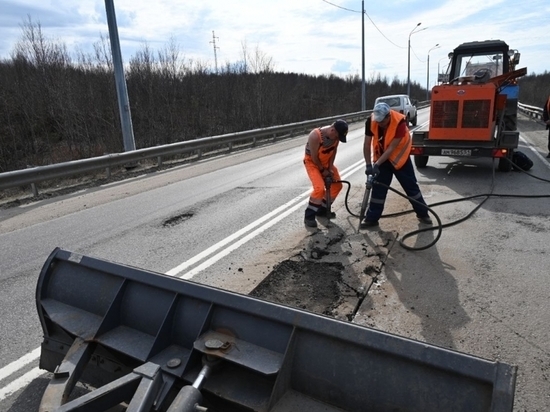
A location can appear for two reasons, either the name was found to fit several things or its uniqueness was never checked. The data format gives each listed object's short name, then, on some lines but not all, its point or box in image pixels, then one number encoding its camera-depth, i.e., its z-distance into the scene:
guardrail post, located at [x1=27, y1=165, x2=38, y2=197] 8.56
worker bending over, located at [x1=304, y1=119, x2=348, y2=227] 5.87
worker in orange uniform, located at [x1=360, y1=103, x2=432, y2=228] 5.49
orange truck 8.54
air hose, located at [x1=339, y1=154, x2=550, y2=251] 4.87
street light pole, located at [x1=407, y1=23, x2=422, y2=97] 43.62
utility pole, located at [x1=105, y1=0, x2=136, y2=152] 11.29
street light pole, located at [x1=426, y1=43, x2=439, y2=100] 59.23
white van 21.98
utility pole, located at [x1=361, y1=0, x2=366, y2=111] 29.12
